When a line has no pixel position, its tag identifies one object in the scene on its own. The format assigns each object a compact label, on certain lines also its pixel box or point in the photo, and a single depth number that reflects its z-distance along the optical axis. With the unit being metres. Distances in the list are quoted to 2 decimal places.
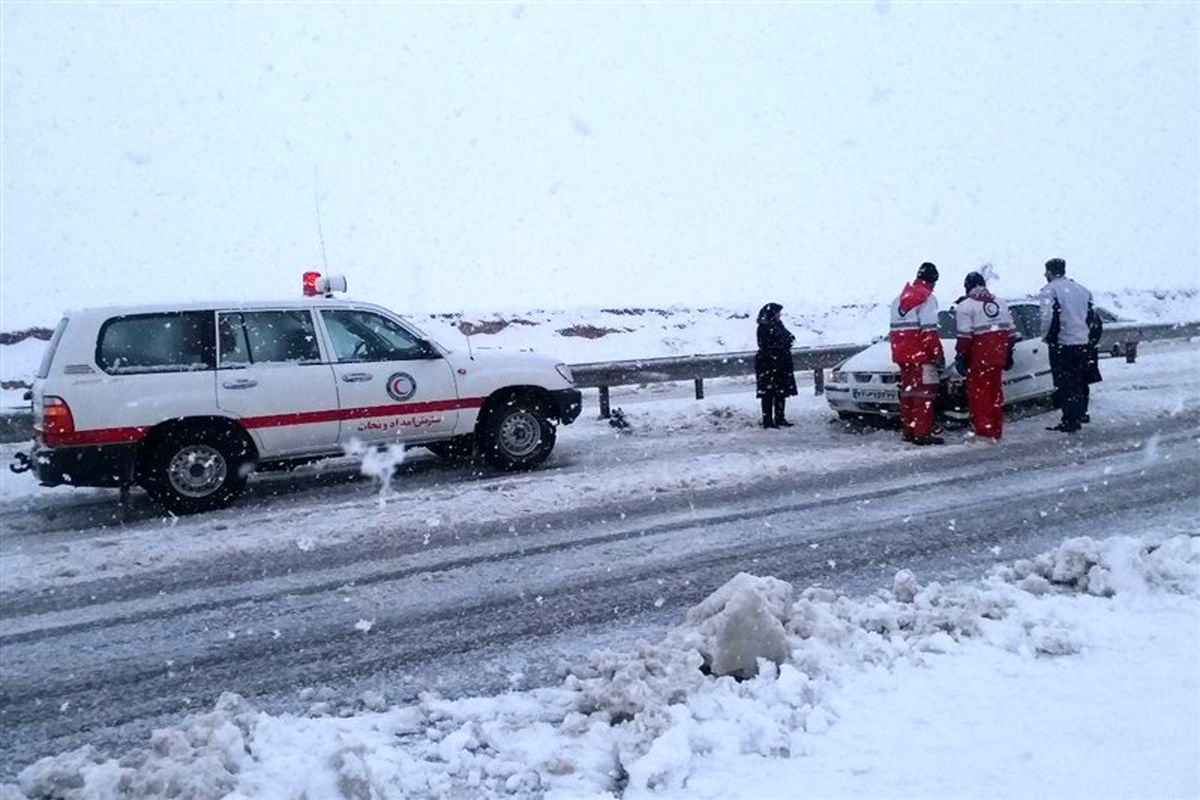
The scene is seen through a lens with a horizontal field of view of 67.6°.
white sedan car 11.12
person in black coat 12.02
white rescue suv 7.57
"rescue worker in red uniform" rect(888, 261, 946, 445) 10.09
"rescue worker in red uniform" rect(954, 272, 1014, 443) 10.18
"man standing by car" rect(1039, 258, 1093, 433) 10.71
